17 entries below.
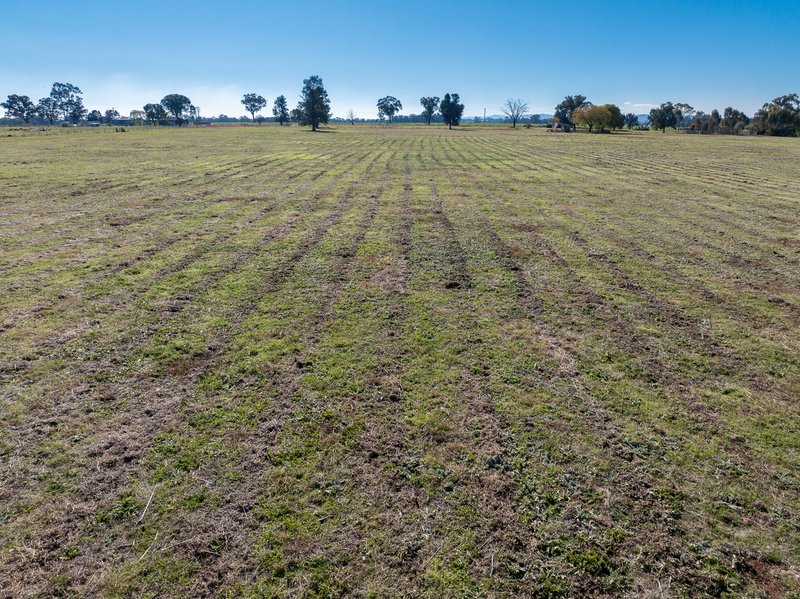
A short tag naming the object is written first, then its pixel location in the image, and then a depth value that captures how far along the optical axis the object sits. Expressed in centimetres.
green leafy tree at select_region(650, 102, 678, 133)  10419
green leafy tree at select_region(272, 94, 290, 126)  13762
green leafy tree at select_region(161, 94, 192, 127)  15788
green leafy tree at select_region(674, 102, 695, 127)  11519
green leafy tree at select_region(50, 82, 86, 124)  16875
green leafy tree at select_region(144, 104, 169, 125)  14382
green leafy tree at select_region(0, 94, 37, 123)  16425
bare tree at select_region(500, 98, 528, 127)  13562
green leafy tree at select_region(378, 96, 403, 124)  17875
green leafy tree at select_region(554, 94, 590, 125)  12162
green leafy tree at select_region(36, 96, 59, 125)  16950
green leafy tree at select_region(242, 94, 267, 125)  18338
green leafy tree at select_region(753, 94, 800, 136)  8388
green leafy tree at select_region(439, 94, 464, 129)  11600
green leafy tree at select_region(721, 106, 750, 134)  9674
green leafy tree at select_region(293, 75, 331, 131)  8538
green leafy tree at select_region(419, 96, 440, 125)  16888
